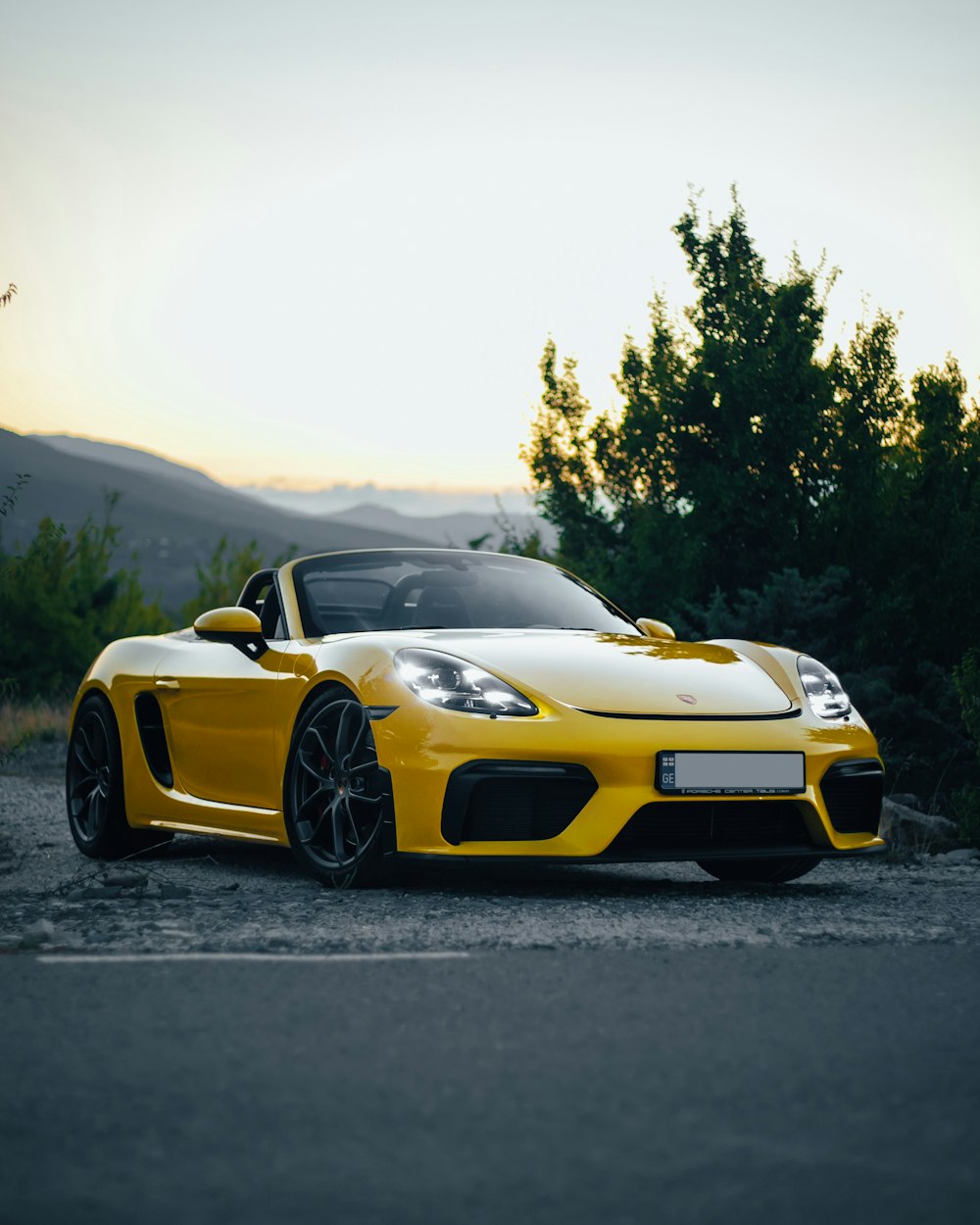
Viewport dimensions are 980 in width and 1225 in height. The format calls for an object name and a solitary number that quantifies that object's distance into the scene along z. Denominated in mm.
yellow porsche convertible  5672
